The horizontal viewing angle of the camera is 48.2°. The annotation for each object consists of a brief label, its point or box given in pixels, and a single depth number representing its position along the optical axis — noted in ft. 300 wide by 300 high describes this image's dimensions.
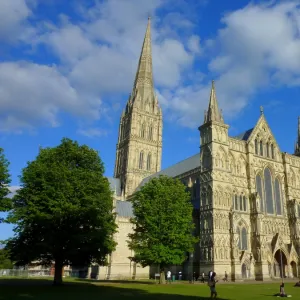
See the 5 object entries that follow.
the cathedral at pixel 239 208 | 157.89
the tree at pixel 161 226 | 125.70
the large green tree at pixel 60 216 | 104.53
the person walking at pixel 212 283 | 68.49
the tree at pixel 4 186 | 103.04
